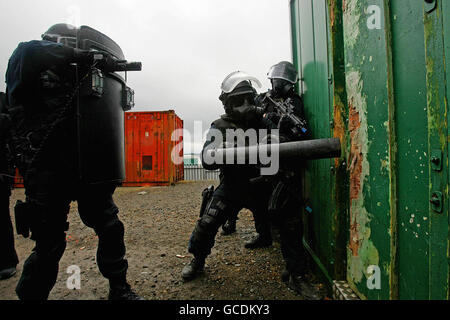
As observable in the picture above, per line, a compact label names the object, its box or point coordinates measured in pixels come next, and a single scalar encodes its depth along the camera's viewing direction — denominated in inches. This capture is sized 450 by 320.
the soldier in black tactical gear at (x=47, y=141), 57.7
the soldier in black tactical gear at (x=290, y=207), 81.3
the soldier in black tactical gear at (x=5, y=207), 89.8
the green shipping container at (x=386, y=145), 34.0
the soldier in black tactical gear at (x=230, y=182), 91.0
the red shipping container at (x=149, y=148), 380.5
